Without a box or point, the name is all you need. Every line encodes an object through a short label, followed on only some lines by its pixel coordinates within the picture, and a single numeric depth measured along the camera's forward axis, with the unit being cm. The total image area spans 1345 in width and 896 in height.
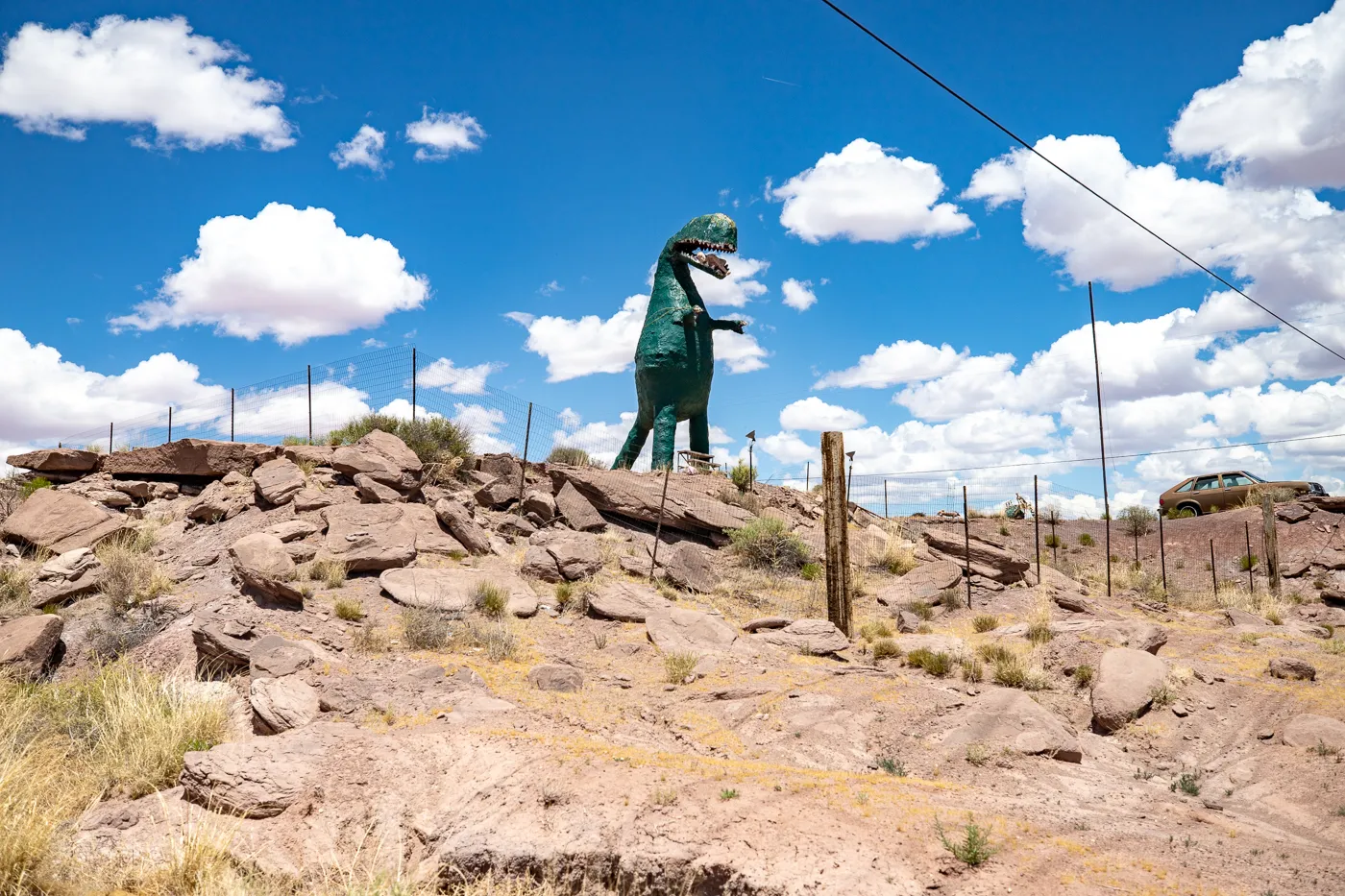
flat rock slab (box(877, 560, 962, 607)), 1617
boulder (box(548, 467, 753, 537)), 1847
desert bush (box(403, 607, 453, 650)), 1064
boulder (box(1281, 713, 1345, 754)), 786
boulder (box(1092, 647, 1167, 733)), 908
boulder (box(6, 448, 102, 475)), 1695
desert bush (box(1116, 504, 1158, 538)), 2720
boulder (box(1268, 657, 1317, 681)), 1009
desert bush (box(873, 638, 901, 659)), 1181
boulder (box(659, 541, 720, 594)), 1538
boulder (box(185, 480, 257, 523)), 1509
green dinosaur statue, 2025
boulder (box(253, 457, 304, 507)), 1508
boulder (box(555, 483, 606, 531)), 1752
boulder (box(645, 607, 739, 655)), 1162
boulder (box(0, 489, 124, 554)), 1320
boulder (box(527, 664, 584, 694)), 948
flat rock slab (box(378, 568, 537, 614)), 1208
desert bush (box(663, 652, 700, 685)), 1023
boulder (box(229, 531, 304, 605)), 1110
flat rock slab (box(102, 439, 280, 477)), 1678
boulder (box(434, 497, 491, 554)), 1473
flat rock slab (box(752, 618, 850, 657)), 1191
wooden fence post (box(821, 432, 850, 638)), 1312
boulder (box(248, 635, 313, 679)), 884
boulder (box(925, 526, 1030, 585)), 1798
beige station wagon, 2780
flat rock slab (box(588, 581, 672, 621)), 1266
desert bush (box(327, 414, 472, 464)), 1889
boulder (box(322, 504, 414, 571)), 1306
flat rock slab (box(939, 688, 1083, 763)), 776
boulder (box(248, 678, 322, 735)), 752
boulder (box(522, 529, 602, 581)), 1419
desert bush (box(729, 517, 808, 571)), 1788
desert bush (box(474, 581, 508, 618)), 1216
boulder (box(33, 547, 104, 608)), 1137
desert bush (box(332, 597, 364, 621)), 1126
